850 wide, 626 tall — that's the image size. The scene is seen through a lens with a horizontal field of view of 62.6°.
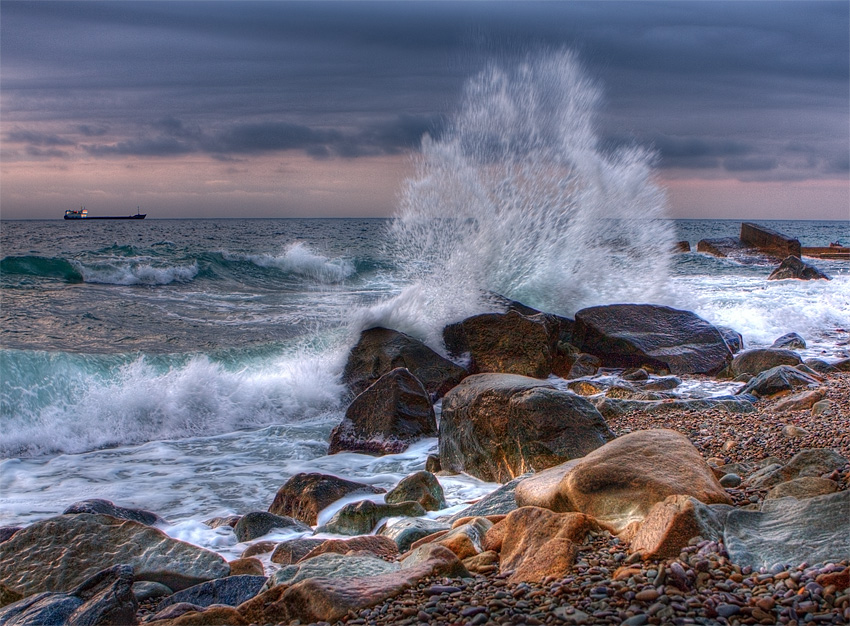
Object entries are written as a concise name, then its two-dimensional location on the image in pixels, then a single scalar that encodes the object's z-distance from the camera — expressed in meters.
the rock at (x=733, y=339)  9.50
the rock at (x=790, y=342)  9.82
